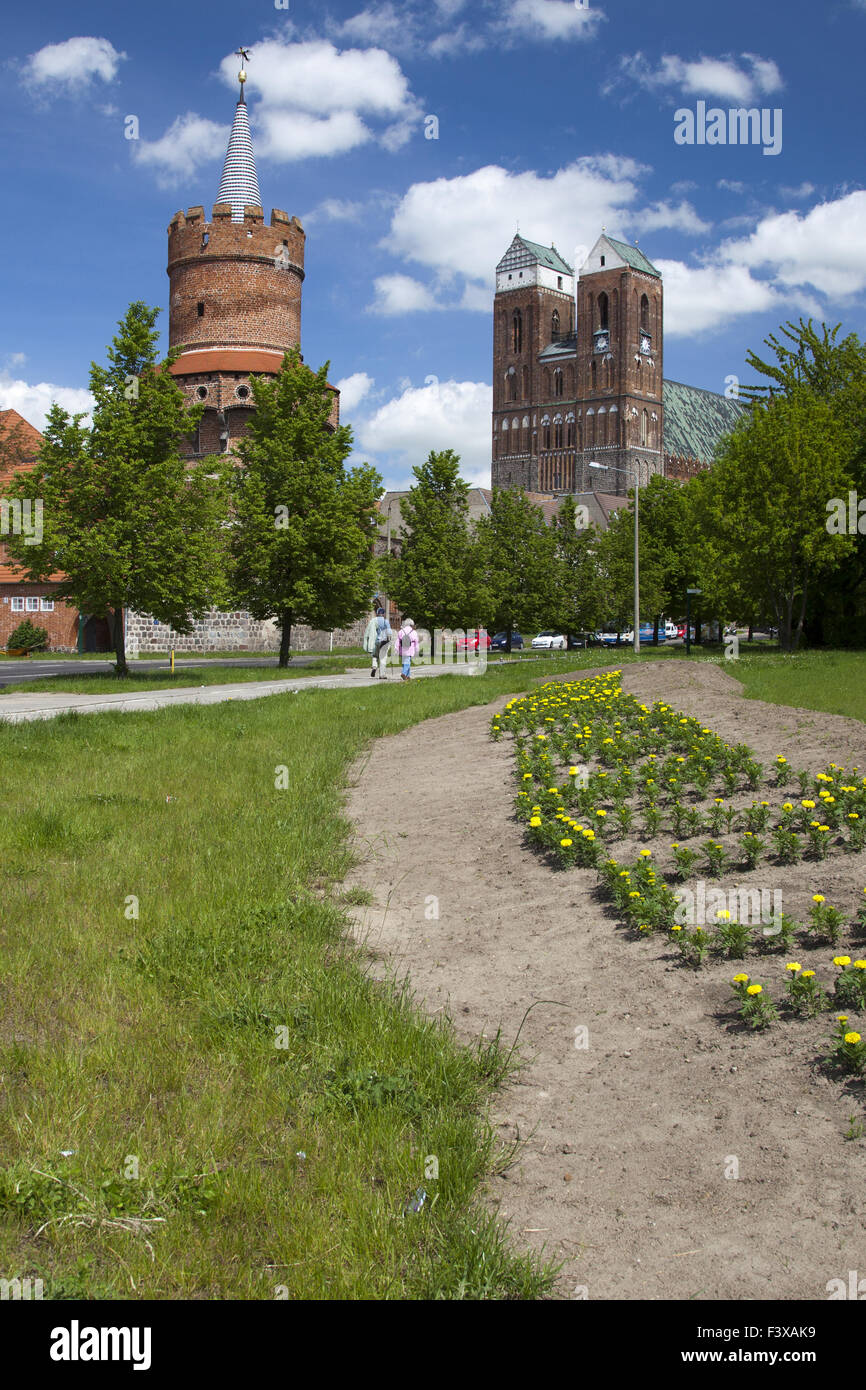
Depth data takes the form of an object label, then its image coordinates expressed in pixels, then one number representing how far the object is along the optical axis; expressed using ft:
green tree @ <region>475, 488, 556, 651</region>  164.45
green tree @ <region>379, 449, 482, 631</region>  127.95
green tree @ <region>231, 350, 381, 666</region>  105.60
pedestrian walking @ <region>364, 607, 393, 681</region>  83.93
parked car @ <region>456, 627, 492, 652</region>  172.38
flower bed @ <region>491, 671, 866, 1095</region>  17.01
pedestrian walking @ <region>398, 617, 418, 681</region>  87.18
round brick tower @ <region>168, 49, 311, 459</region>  195.00
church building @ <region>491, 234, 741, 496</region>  451.53
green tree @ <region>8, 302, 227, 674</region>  87.81
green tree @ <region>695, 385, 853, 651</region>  124.36
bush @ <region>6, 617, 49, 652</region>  168.35
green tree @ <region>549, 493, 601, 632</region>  171.94
